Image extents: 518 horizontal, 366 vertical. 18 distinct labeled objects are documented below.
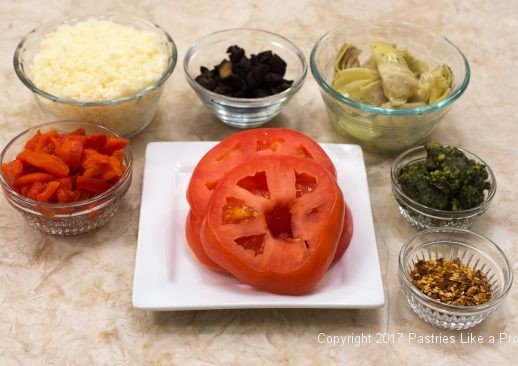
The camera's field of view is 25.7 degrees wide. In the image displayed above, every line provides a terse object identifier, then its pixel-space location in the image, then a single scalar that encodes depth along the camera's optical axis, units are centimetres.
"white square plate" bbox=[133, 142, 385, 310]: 69
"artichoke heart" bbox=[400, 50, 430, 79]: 84
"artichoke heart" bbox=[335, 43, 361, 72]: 85
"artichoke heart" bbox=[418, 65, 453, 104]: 82
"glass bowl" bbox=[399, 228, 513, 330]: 69
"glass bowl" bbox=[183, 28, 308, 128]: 82
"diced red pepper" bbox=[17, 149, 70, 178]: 72
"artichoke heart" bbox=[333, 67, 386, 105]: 81
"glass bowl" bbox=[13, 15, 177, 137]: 78
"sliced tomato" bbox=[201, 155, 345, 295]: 69
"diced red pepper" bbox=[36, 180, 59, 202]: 72
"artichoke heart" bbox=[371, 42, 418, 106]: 80
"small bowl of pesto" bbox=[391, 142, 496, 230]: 75
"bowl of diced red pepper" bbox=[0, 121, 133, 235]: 72
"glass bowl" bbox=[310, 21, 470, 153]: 80
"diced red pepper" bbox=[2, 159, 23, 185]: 73
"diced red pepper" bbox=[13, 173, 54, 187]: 72
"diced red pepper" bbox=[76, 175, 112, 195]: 73
